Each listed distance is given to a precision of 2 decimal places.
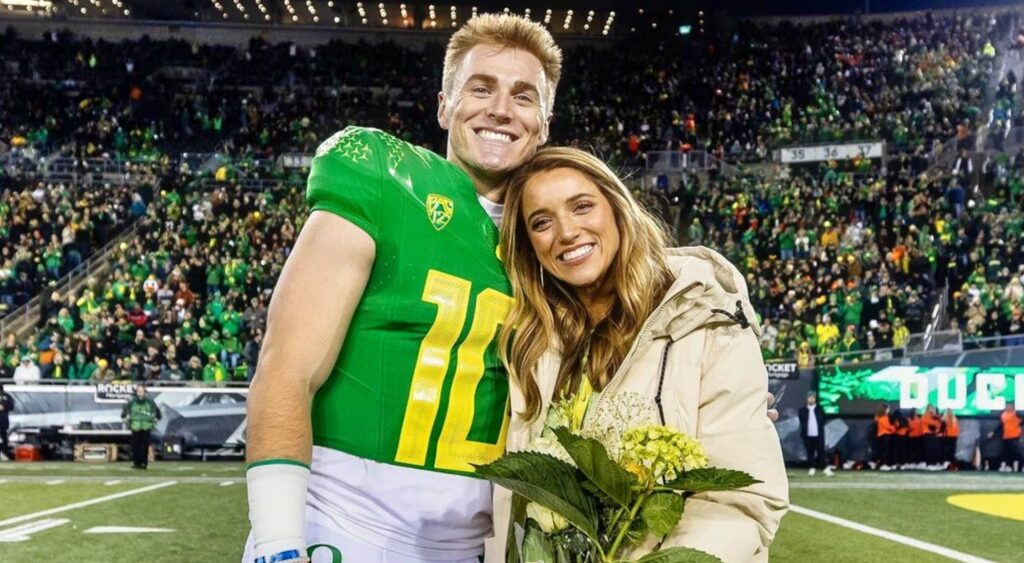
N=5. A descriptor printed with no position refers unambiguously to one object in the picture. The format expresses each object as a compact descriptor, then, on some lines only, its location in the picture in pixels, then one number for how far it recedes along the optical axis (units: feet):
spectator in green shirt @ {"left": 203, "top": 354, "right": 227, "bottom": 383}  61.05
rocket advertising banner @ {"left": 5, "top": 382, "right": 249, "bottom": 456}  56.49
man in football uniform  7.09
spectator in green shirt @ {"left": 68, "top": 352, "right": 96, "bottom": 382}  60.85
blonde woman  7.27
